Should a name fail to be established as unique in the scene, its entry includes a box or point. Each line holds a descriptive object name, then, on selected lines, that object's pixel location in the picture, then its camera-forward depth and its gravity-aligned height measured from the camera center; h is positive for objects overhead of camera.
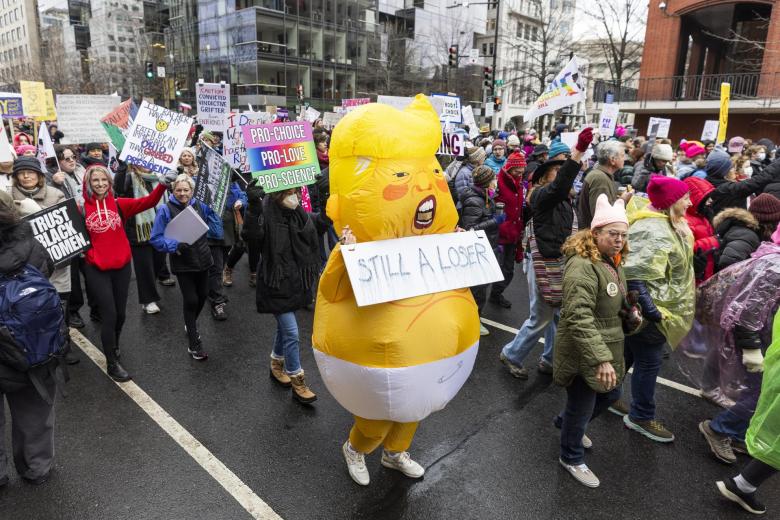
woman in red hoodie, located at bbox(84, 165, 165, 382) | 4.36 -1.14
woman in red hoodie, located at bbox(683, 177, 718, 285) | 4.68 -0.86
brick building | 21.23 +3.06
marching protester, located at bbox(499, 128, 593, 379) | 4.42 -1.12
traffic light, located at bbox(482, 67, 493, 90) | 21.22 +2.23
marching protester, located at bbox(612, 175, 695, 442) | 3.62 -0.92
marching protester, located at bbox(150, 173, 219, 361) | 4.84 -1.26
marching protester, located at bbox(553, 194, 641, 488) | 3.02 -1.14
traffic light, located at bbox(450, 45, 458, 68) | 22.51 +3.31
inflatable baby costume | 2.76 -0.97
